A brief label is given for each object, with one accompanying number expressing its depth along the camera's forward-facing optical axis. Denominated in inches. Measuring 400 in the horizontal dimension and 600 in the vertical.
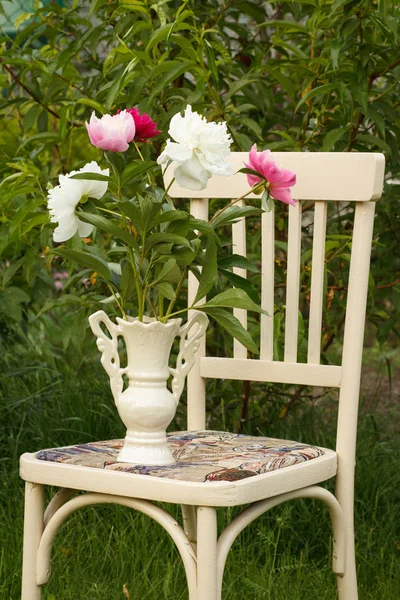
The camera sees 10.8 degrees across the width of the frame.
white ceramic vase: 119.9
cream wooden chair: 117.0
